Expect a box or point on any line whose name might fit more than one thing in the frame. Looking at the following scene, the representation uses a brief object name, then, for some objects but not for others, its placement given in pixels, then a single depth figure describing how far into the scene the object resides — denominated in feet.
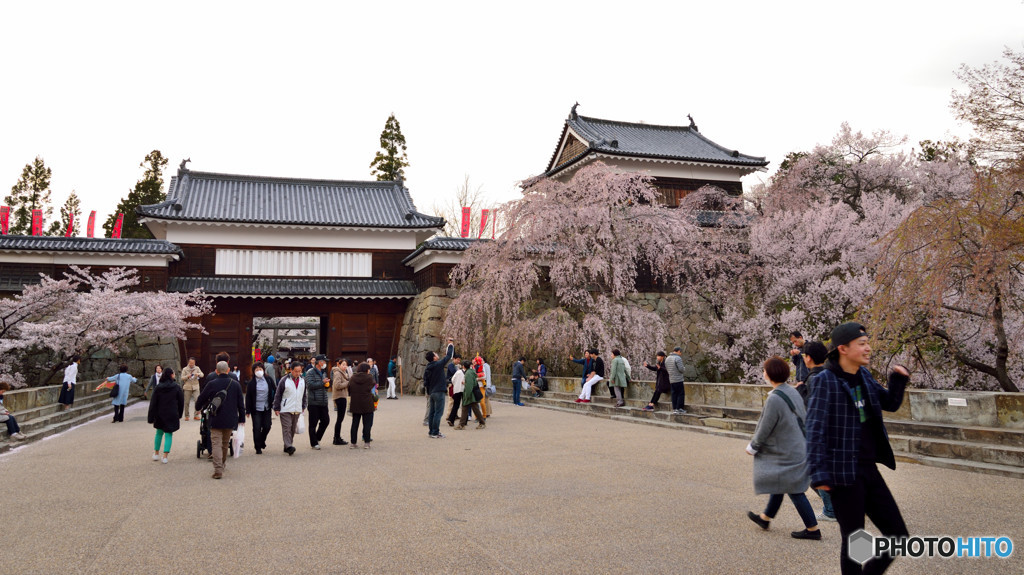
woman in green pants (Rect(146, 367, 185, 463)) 30.19
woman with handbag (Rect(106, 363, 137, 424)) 50.03
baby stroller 30.76
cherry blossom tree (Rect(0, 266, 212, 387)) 61.87
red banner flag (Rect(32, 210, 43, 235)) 111.34
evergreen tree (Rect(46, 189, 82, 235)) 129.16
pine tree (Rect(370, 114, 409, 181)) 140.97
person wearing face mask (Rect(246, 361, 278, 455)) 33.30
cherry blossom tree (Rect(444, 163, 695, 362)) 63.36
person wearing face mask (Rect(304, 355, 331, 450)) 34.17
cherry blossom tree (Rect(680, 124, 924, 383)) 60.23
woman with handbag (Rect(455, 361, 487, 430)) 42.88
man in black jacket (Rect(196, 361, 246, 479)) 26.39
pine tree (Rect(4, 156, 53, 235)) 123.34
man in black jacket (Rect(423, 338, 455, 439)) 37.76
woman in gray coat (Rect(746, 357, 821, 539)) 15.85
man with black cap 10.93
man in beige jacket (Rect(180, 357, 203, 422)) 48.78
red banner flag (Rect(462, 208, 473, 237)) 116.47
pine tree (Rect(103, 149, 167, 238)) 127.13
